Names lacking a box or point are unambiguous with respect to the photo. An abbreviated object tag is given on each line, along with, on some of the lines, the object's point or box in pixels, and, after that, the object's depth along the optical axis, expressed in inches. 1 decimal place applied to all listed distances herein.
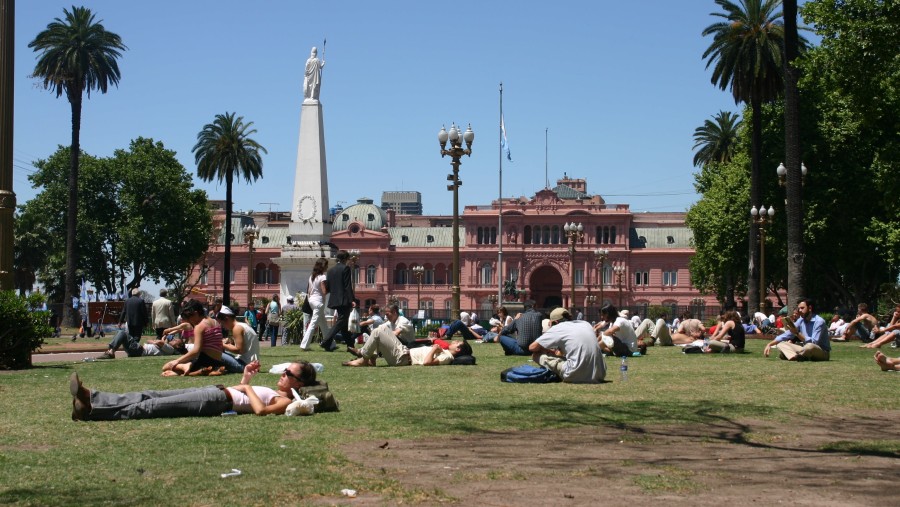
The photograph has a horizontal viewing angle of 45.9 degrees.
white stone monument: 1172.5
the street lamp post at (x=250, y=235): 1838.3
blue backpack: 518.6
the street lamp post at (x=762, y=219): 1454.0
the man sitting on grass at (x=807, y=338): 671.8
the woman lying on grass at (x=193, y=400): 347.9
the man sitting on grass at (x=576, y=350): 510.3
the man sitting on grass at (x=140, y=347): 745.0
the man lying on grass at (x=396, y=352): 622.2
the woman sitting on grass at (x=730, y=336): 805.2
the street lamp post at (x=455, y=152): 1051.9
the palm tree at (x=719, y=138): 2443.4
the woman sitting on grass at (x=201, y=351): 534.3
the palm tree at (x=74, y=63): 1881.2
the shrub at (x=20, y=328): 579.8
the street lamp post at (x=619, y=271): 3686.0
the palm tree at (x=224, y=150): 2305.6
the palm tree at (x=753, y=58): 1530.5
